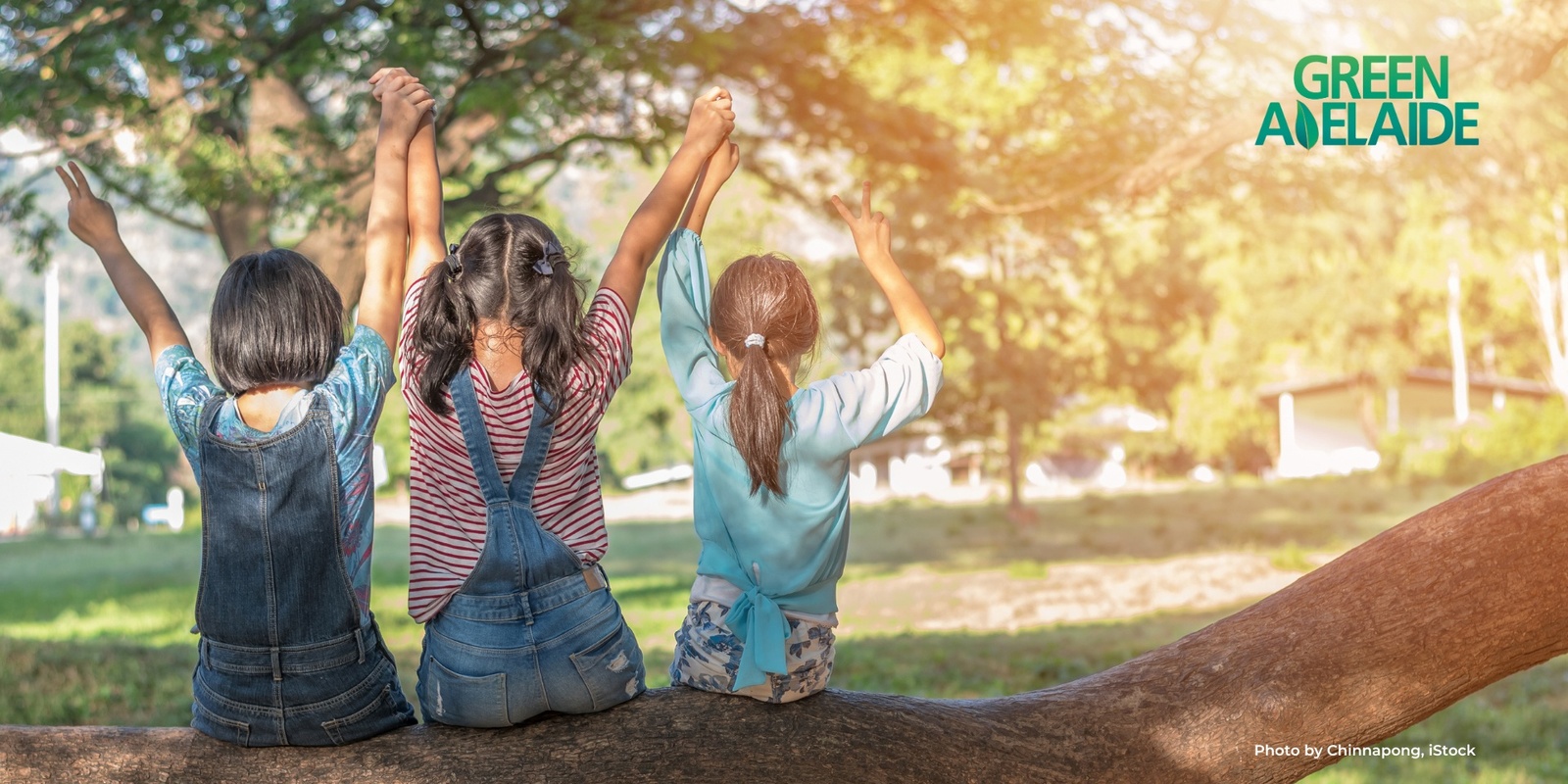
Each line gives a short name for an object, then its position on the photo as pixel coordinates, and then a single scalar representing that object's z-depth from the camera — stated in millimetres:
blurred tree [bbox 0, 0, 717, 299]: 7875
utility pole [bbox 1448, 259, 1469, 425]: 34000
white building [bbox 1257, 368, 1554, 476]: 37781
